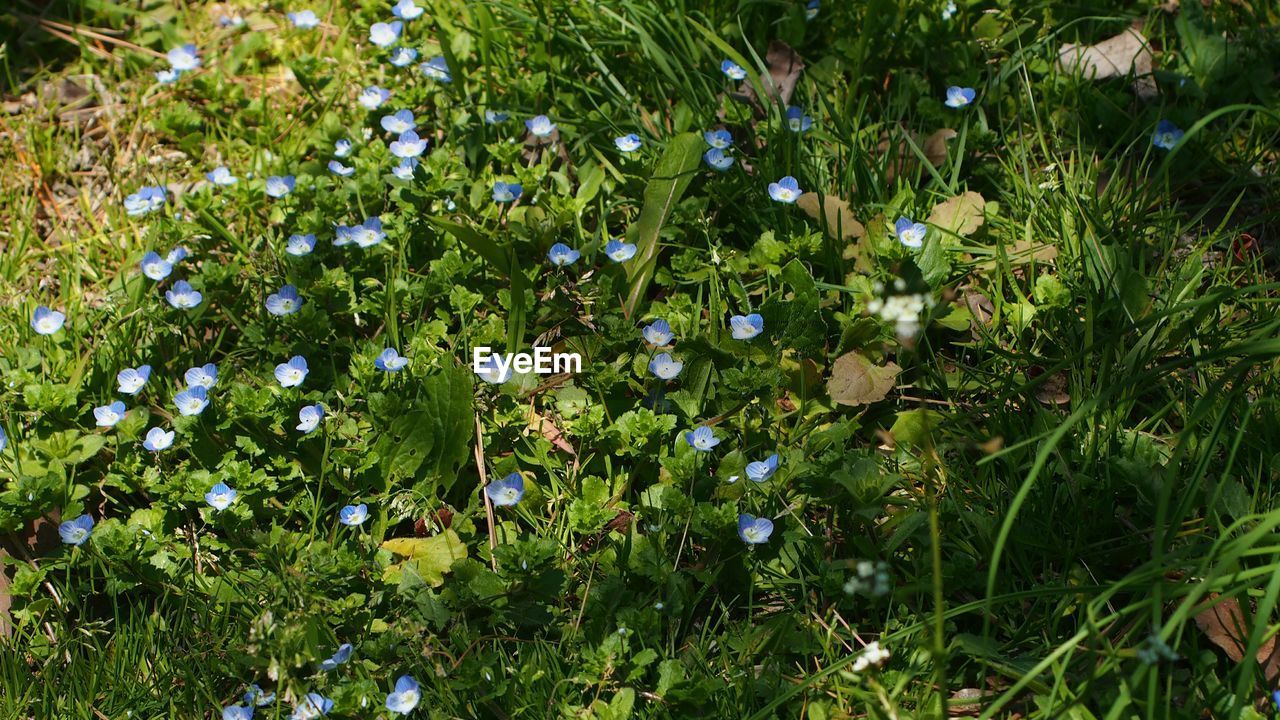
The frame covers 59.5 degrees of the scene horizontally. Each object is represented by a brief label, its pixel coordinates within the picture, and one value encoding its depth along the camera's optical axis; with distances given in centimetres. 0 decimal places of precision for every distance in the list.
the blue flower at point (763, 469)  246
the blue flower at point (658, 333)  275
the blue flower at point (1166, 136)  307
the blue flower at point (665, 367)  270
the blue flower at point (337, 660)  222
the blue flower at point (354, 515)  253
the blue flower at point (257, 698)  222
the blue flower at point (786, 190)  299
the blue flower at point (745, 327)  272
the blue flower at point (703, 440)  252
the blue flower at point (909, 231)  286
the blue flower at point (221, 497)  254
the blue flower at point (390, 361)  276
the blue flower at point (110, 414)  271
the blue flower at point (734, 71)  329
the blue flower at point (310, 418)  268
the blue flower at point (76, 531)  251
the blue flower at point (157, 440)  271
